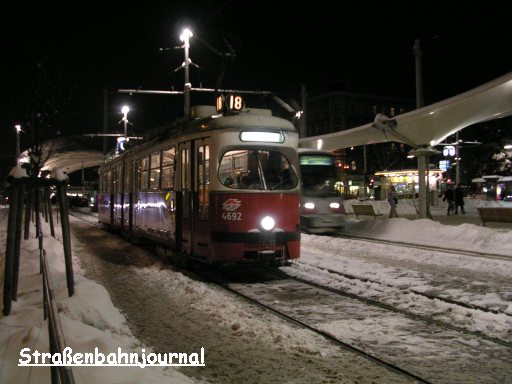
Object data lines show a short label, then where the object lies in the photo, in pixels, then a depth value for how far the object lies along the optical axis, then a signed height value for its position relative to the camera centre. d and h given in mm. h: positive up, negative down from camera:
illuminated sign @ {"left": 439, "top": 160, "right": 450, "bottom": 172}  55156 +3217
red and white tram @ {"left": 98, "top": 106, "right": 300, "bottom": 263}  10383 +205
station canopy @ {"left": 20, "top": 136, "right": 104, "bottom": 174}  46194 +4368
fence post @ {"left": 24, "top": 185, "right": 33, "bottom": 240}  15516 -400
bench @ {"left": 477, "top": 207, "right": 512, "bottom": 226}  19844 -677
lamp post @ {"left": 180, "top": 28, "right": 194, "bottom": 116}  22712 +5833
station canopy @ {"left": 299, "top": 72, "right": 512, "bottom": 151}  16844 +2954
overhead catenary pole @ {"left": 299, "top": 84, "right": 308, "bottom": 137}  29995 +4540
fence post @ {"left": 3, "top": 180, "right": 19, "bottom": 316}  7000 -644
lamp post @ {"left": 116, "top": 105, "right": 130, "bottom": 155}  36881 +5772
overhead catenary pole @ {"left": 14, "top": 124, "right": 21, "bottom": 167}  32009 +3064
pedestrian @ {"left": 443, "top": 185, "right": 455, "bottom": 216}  31250 -17
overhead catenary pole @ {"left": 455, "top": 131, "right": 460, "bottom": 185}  45281 +3413
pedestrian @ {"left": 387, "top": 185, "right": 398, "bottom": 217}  26625 -99
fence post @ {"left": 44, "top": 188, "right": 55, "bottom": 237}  18703 -483
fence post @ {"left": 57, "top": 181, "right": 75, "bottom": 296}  7695 -496
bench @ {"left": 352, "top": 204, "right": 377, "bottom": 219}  26558 -583
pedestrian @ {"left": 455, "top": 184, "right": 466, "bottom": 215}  31234 -75
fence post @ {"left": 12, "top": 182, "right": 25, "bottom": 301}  7582 -581
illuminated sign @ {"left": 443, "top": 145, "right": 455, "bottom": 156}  46312 +3933
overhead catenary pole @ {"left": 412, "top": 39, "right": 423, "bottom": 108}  22188 +5235
